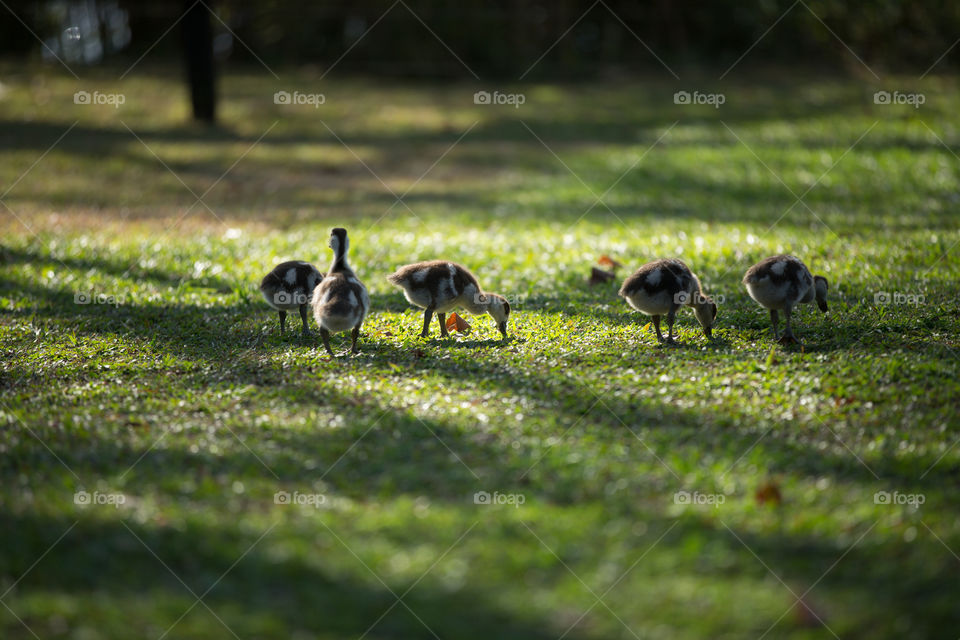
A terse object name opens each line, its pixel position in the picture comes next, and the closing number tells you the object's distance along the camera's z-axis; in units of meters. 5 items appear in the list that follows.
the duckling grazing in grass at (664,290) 14.69
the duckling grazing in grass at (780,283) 14.42
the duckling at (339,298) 13.87
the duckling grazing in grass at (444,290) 15.55
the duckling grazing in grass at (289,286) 15.73
